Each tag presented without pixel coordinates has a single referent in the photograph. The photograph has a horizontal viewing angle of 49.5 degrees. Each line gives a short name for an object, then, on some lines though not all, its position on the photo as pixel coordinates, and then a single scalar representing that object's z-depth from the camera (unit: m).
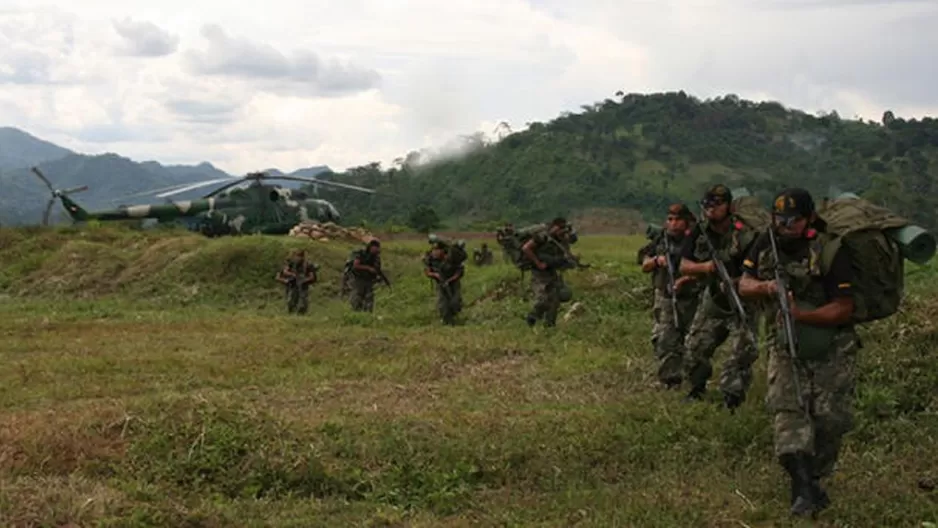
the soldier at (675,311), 9.95
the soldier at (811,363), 5.95
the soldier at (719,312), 8.05
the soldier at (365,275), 19.31
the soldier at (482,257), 27.62
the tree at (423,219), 44.01
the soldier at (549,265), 14.98
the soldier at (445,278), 17.11
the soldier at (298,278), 21.67
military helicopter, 33.84
